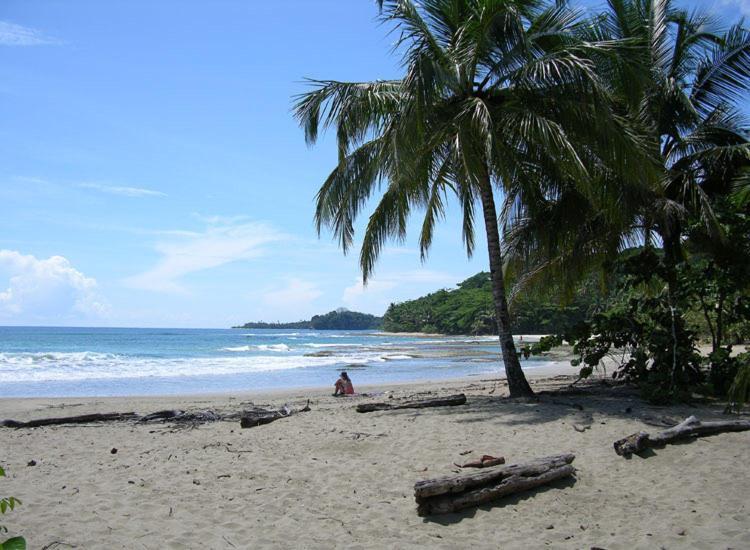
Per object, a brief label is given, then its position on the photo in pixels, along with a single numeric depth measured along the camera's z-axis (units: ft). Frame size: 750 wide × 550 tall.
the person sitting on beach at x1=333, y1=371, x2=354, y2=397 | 43.34
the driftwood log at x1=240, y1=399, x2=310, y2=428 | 27.30
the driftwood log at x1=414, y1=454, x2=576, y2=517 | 15.67
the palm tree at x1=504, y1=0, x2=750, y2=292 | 31.58
